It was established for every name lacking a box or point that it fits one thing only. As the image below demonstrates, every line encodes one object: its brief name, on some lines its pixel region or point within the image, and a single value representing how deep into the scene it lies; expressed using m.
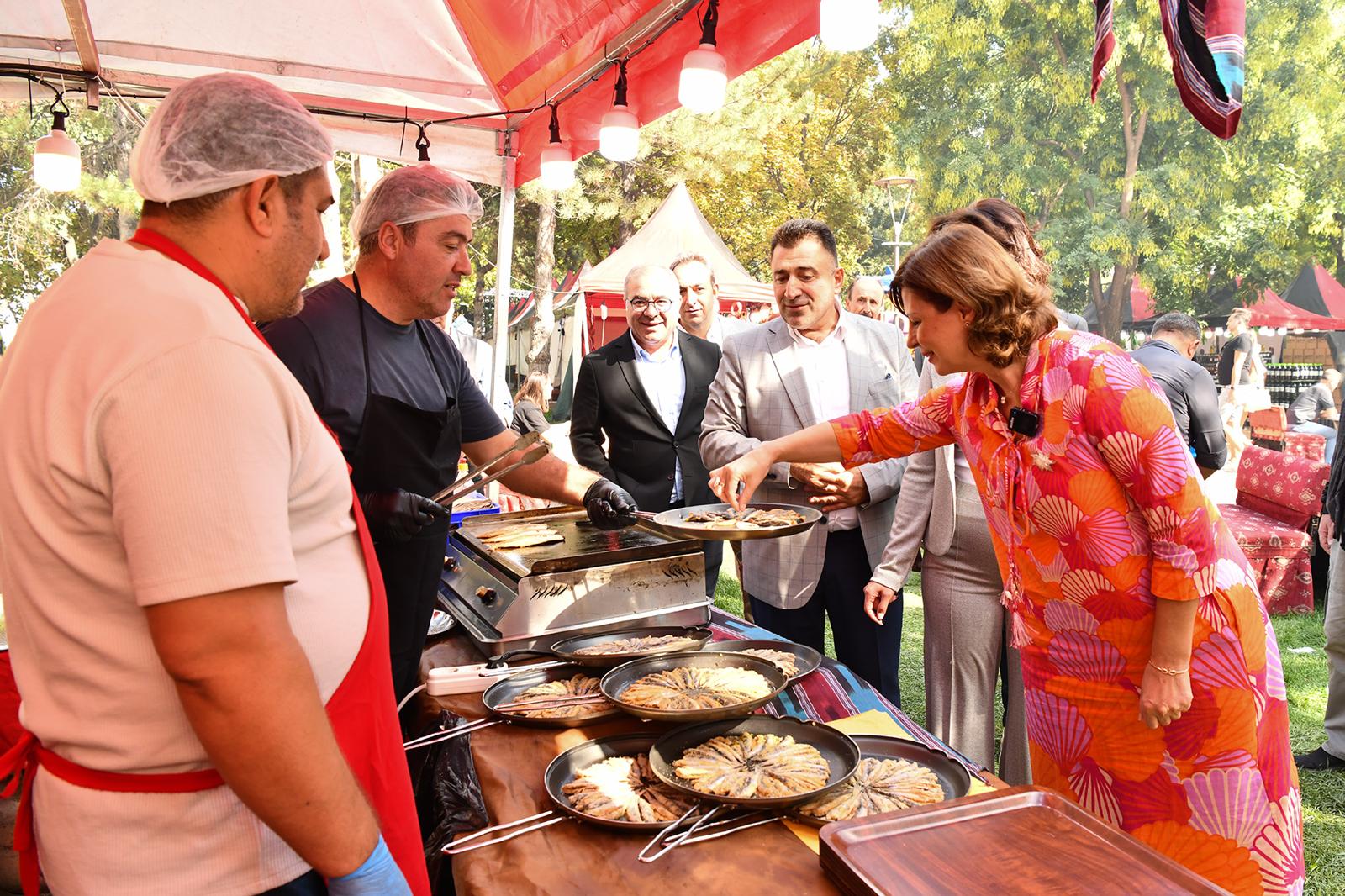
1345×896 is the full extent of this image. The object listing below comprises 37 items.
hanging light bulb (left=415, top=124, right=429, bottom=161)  5.24
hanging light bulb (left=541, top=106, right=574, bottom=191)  5.04
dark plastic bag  1.60
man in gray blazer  3.20
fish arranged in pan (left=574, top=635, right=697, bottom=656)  2.24
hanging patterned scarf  1.84
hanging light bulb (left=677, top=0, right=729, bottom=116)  3.58
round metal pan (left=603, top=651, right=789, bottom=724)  1.73
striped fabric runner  1.96
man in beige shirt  0.98
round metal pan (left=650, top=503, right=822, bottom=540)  2.21
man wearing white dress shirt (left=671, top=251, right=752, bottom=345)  5.48
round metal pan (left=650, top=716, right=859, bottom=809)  1.61
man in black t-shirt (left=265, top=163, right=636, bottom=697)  2.37
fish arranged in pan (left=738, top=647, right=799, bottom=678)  2.12
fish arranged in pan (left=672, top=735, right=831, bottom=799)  1.54
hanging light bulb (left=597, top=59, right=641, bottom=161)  4.52
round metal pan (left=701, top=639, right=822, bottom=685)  2.19
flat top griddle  2.35
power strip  2.19
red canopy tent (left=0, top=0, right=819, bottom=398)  3.84
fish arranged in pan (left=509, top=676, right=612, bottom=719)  1.94
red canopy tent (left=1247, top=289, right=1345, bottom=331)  20.12
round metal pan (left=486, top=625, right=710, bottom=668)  2.15
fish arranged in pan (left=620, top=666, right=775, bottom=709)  1.83
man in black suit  4.42
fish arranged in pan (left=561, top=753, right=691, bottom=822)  1.53
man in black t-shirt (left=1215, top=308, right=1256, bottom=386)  10.37
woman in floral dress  1.77
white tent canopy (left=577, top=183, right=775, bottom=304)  12.48
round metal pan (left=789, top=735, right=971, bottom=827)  1.62
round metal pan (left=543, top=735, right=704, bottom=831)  1.59
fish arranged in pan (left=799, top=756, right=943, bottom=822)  1.53
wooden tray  1.22
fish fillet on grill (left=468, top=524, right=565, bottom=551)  2.68
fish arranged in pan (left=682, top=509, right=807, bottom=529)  2.37
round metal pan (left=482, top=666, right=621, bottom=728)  1.91
